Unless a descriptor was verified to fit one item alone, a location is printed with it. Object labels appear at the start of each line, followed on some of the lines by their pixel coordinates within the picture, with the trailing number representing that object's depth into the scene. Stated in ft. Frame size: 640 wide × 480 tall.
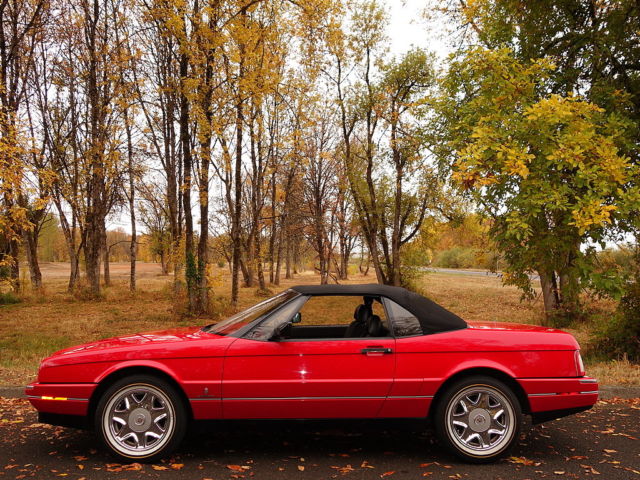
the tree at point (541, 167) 20.15
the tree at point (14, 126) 28.45
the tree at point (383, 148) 64.49
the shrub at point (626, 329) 27.35
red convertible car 11.96
